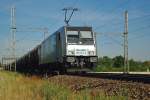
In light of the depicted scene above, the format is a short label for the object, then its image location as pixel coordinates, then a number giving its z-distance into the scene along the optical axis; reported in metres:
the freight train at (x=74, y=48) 16.58
